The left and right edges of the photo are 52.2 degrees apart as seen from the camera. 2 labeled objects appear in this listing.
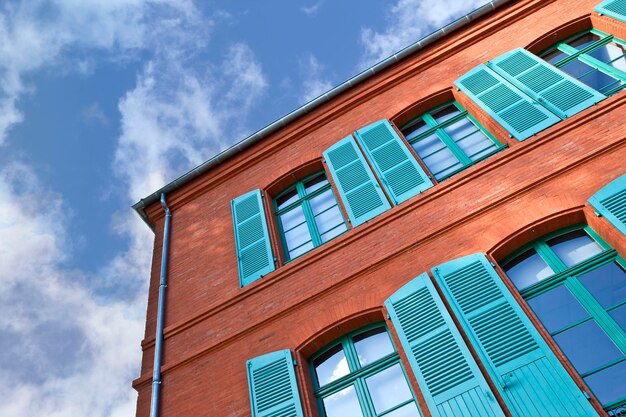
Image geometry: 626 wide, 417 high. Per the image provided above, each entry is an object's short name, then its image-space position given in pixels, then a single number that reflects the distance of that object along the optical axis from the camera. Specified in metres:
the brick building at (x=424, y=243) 5.54
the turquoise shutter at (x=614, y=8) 8.25
